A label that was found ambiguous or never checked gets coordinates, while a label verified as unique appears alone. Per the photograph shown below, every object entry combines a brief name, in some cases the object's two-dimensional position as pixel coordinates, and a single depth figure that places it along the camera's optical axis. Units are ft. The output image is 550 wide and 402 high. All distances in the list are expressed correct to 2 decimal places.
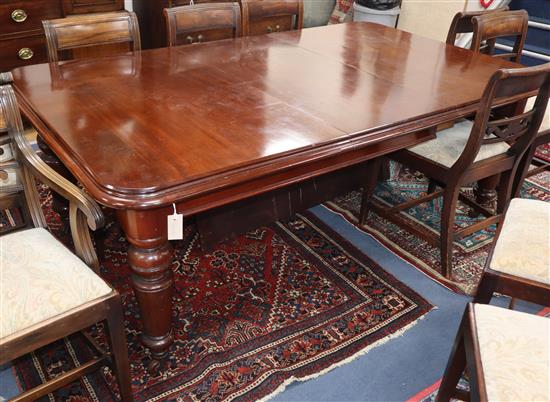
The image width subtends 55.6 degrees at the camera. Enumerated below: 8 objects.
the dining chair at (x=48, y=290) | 3.99
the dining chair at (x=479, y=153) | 5.88
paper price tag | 4.51
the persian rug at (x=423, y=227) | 7.34
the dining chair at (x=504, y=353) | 3.56
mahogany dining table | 4.47
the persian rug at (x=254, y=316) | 5.48
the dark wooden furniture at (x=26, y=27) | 9.44
